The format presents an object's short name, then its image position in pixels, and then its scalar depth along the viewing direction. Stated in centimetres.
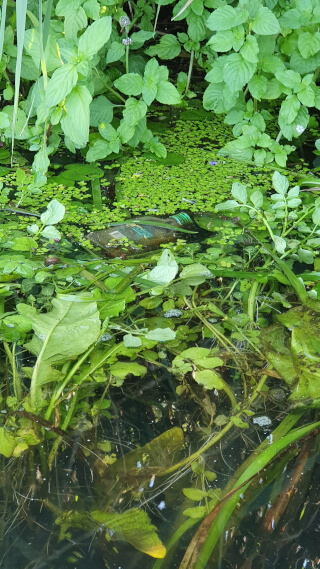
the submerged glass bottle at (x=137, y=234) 163
